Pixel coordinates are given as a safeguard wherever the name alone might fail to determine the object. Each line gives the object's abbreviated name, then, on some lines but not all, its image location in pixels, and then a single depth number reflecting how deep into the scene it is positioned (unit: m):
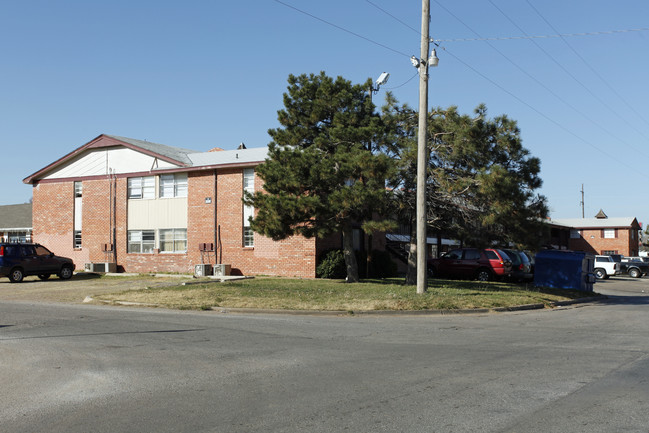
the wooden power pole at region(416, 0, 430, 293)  17.27
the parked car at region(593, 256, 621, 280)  39.81
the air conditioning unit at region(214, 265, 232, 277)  26.81
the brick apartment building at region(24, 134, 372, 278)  27.34
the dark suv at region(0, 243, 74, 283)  25.90
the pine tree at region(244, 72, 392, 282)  19.61
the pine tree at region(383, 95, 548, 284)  19.12
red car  25.83
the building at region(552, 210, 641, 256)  67.00
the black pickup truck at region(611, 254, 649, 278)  45.00
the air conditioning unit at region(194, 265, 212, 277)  26.88
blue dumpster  21.88
